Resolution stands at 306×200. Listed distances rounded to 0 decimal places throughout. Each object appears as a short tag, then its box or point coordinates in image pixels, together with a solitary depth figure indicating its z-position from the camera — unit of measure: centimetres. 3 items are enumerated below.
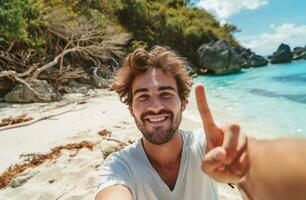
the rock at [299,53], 3688
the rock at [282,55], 3294
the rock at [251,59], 2723
